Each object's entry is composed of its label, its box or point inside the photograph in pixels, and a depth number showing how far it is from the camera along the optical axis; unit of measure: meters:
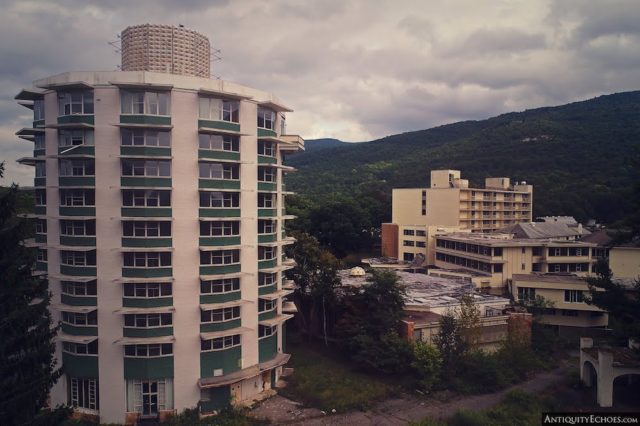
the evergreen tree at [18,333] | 16.56
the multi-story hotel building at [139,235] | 23.78
